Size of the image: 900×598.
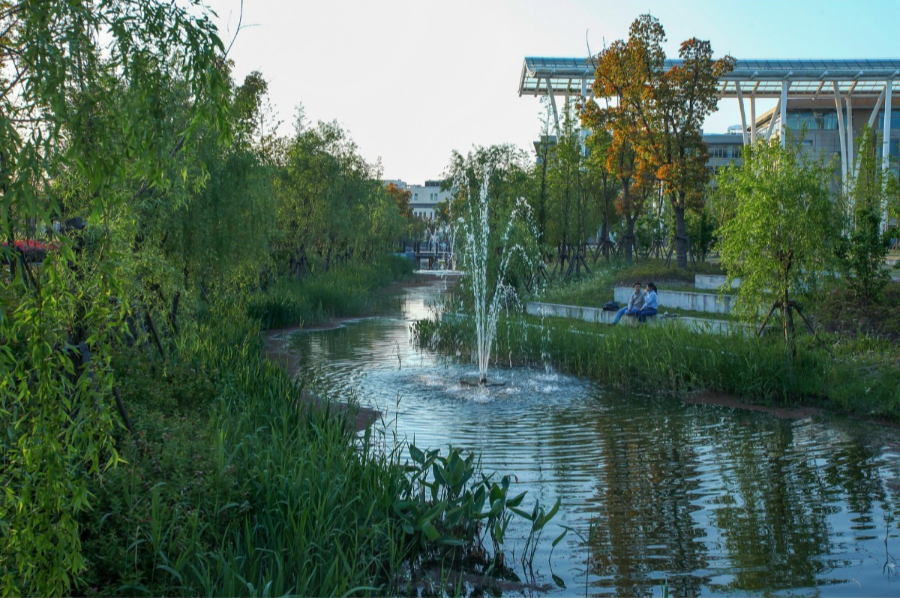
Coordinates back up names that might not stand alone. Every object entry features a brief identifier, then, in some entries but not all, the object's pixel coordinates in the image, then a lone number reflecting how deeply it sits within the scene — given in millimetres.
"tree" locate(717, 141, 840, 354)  12234
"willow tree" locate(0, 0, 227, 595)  3324
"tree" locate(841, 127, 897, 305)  14672
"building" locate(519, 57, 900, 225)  41969
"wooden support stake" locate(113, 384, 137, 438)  5073
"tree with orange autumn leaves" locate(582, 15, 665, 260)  27016
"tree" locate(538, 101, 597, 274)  30438
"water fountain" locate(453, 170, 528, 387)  16564
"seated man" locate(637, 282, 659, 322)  17516
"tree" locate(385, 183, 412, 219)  94388
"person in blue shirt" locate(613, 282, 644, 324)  18047
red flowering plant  5240
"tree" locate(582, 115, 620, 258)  30752
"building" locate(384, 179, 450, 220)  160250
